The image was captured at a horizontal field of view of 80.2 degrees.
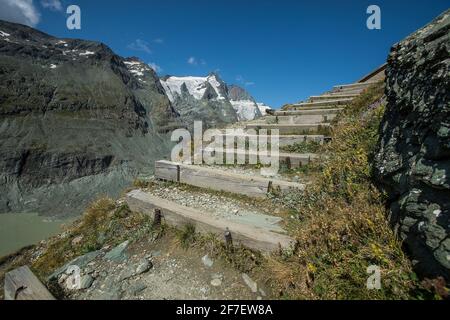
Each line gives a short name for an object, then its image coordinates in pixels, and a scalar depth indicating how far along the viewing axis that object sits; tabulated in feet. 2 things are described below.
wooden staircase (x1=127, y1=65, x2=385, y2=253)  13.73
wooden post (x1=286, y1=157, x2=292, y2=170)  23.25
